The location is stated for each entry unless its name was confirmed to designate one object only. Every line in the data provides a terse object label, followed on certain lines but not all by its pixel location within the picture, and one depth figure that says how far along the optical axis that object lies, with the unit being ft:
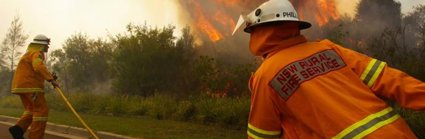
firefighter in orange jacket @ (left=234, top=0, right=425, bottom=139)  7.89
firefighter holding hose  25.55
